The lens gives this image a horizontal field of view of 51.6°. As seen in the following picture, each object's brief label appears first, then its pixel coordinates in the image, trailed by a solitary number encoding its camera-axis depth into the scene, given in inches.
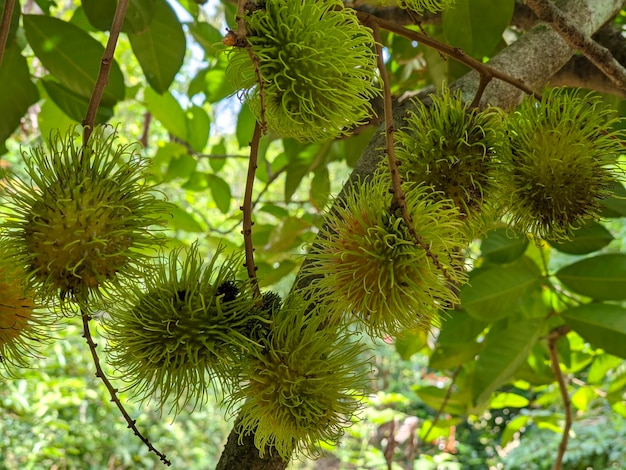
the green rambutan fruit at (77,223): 23.1
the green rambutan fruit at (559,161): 28.0
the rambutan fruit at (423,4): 27.4
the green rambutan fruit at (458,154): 28.0
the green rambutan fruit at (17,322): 26.2
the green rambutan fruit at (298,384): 25.7
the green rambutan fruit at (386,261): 25.1
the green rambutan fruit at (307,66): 24.4
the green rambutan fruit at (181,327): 25.5
